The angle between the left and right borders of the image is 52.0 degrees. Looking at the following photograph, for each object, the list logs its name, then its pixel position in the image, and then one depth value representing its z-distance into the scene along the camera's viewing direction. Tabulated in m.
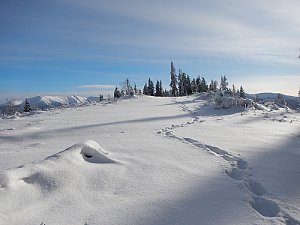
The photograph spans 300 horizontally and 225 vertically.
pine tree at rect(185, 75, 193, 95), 84.31
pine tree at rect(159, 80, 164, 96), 87.81
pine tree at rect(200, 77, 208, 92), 87.06
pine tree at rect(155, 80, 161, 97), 87.56
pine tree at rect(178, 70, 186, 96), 82.04
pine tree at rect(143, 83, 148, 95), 87.31
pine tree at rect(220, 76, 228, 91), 92.38
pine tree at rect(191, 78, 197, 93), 86.25
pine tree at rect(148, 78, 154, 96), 87.25
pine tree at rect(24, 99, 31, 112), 63.19
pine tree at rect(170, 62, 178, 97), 79.00
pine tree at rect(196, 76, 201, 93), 86.78
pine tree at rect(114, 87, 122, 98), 81.83
